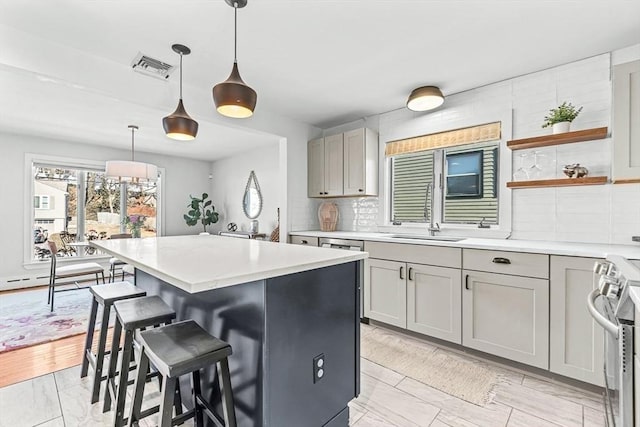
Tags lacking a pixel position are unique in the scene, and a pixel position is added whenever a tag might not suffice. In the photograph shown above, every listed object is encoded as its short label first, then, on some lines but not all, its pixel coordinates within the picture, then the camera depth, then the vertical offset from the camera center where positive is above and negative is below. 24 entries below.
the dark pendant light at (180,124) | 2.17 +0.65
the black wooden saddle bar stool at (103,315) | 1.86 -0.70
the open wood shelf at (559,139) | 2.22 +0.60
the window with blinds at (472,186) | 2.92 +0.28
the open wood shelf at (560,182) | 2.22 +0.25
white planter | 2.32 +0.69
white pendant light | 3.71 +0.52
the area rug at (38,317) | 2.82 -1.21
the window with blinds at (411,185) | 3.40 +0.33
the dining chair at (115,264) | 4.29 -0.78
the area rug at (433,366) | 2.00 -1.20
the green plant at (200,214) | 6.05 -0.04
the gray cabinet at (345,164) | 3.60 +0.62
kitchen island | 1.23 -0.53
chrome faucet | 3.30 +0.07
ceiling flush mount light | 2.87 +1.13
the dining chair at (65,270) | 3.75 -0.78
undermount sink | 2.98 -0.26
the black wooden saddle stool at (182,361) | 1.14 -0.59
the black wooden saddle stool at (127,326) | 1.49 -0.60
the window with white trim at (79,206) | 4.88 +0.11
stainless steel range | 1.04 -0.43
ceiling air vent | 2.43 +1.26
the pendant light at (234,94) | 1.66 +0.67
